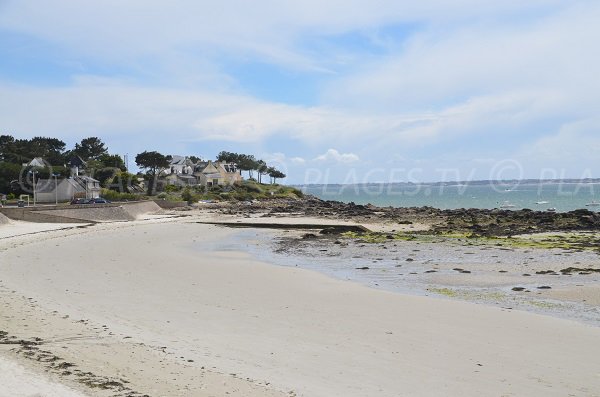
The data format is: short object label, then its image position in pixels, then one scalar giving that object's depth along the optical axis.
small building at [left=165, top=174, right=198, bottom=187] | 103.28
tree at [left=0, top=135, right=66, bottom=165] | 89.75
